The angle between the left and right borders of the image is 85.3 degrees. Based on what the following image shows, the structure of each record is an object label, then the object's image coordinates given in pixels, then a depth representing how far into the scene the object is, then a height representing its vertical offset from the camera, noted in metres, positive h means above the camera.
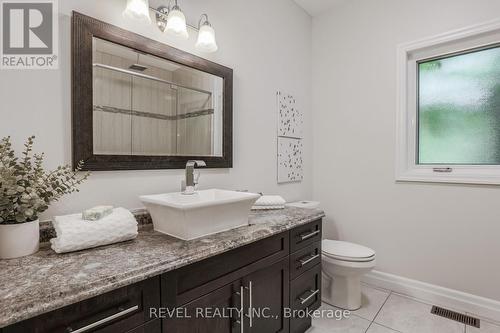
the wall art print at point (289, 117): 2.44 +0.44
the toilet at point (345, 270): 1.99 -0.80
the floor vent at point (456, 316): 1.92 -1.12
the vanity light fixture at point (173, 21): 1.33 +0.78
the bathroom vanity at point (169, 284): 0.74 -0.42
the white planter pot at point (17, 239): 0.95 -0.27
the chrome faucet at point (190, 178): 1.50 -0.08
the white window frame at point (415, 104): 2.02 +0.51
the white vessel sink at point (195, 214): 1.18 -0.23
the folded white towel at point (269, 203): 1.90 -0.28
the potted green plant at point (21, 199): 0.93 -0.13
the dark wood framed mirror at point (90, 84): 1.23 +0.37
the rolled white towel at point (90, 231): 1.00 -0.26
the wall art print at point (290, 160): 2.45 +0.04
